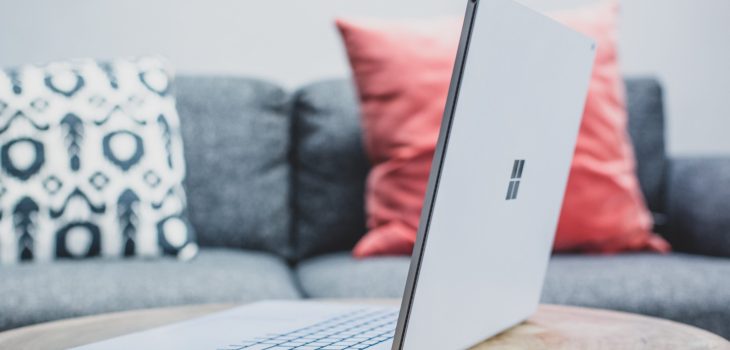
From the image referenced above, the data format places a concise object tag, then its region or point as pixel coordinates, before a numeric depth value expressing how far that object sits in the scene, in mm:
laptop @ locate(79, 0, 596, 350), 497
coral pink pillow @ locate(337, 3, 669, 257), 1490
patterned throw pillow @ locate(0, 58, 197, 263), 1408
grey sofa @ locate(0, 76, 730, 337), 1448
